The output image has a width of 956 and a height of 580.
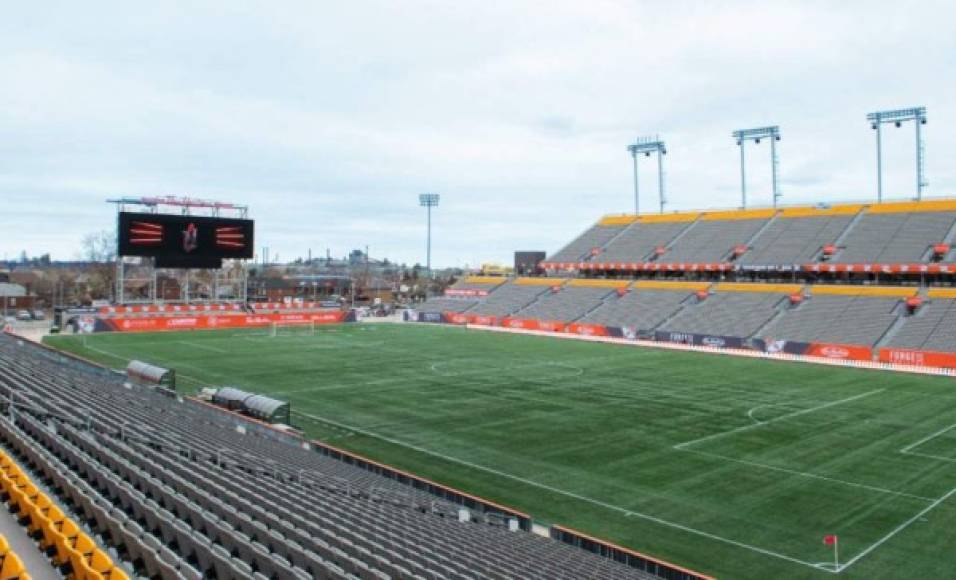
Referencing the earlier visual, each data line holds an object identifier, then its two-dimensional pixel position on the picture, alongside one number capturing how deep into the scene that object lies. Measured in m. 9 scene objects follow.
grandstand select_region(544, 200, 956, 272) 58.38
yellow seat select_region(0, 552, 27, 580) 6.90
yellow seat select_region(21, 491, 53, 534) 8.96
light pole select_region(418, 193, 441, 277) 103.88
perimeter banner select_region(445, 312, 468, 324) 73.56
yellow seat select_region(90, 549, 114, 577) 7.30
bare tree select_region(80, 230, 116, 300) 103.44
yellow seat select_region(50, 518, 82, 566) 7.92
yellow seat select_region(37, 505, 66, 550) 8.34
